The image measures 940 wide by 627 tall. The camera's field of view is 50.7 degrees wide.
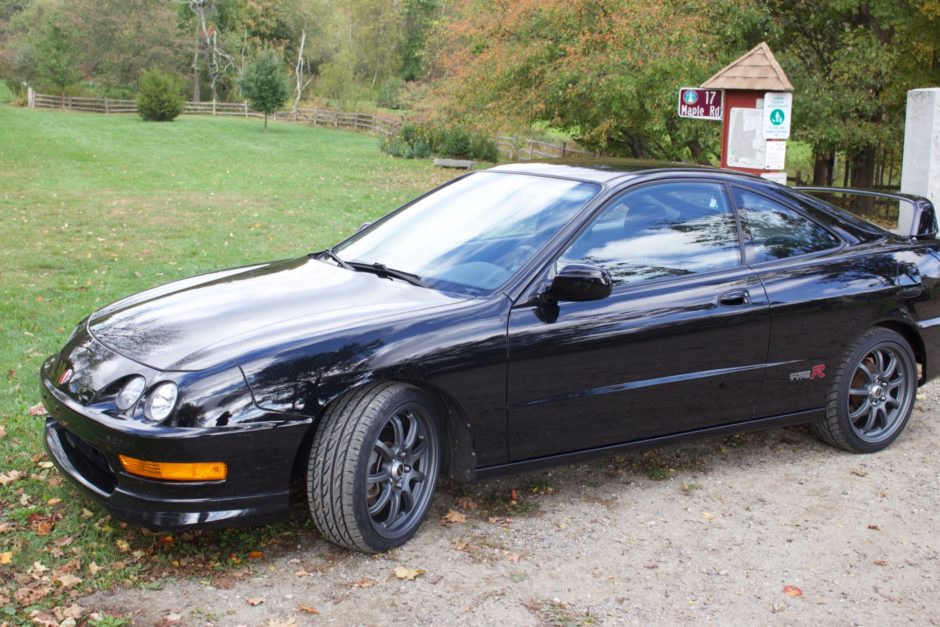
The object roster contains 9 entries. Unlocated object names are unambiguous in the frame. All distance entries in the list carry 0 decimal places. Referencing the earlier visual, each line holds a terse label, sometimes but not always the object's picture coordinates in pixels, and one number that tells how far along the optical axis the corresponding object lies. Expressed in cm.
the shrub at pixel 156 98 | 4681
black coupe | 383
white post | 965
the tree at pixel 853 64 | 1759
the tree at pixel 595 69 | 1811
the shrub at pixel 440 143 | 3212
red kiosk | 830
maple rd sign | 873
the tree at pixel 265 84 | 4700
